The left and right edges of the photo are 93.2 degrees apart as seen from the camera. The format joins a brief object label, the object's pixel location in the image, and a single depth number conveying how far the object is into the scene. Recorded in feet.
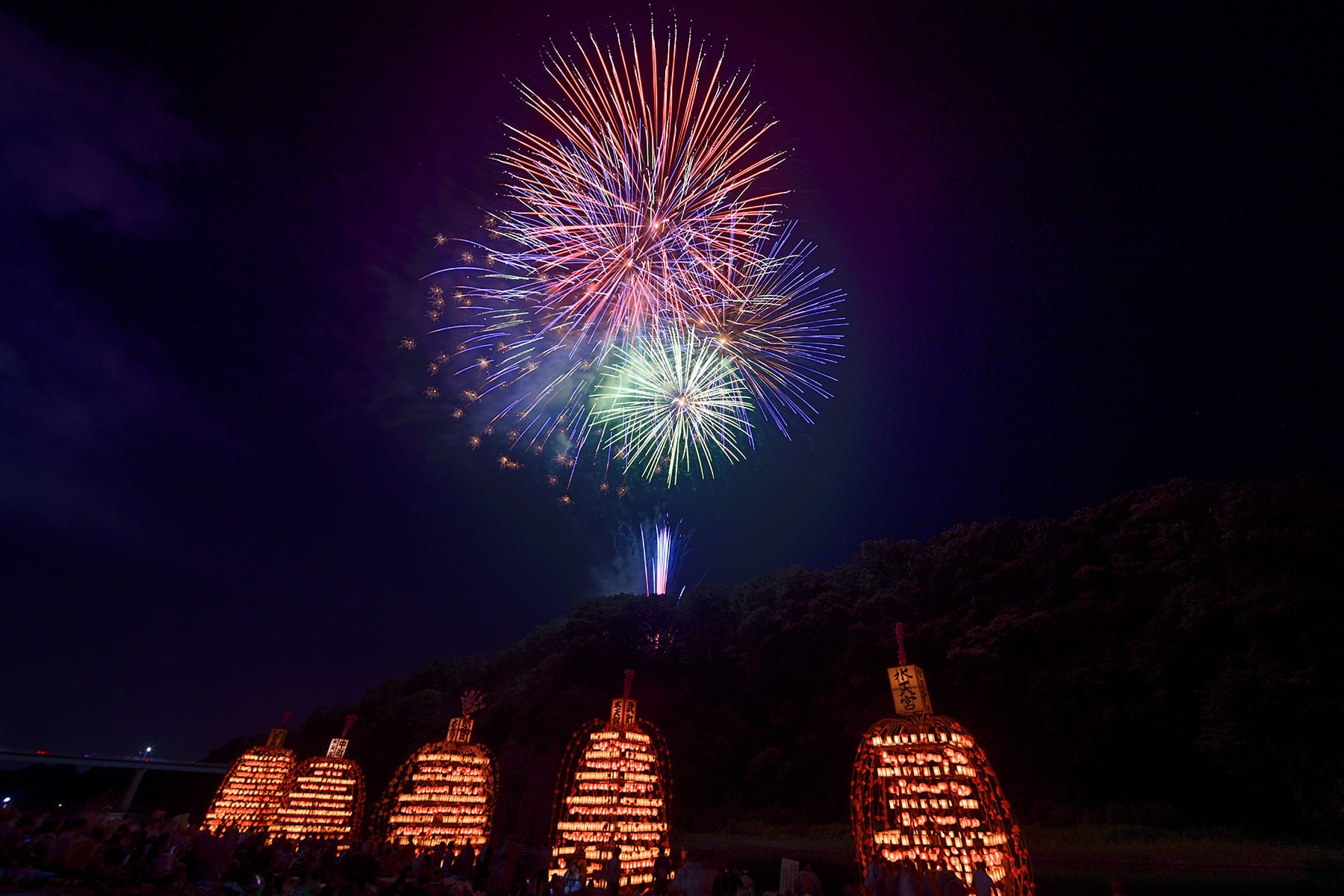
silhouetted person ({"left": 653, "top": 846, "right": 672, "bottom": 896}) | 37.32
